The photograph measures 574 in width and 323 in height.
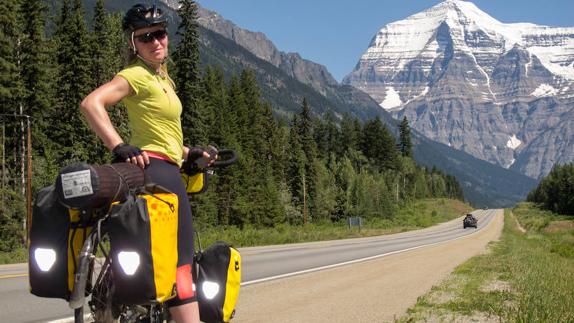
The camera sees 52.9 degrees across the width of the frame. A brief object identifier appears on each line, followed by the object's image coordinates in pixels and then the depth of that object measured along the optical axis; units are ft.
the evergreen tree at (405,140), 407.38
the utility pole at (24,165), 103.09
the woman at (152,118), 9.88
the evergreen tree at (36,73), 119.34
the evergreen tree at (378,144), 372.38
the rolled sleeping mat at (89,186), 8.87
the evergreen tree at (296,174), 231.71
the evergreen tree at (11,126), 101.19
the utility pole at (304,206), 214.69
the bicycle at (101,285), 9.16
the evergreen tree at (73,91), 137.69
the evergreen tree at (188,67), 136.77
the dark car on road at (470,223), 245.28
